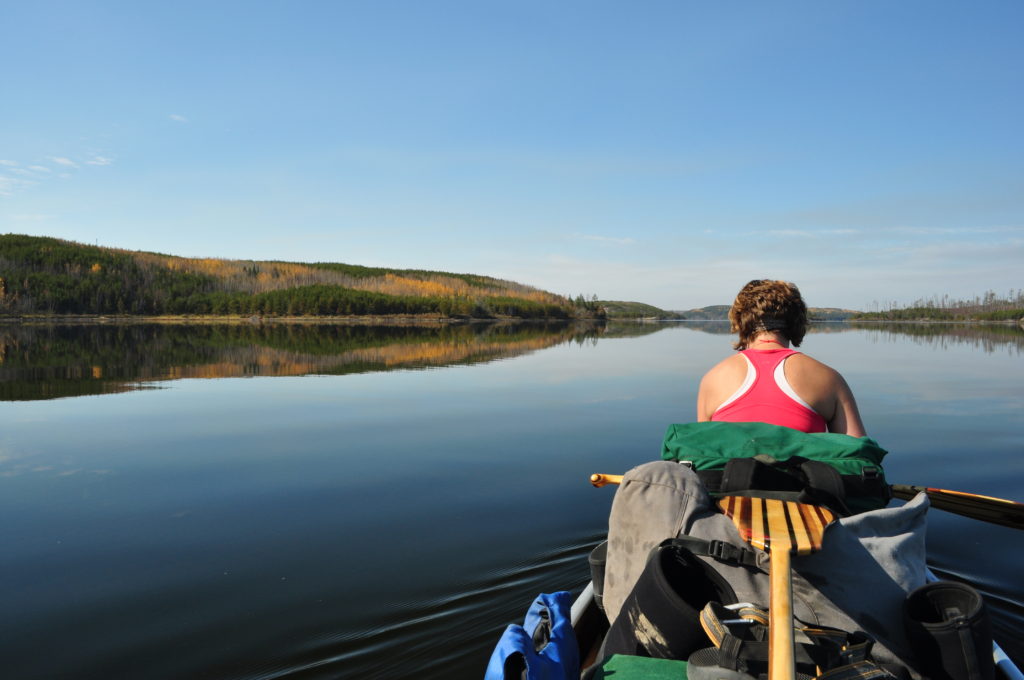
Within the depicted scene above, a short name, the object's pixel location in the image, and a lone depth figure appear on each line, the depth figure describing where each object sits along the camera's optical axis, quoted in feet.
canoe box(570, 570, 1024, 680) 9.53
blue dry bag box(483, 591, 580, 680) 6.63
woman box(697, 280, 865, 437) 10.75
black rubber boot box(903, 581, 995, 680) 6.44
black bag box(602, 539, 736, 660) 6.78
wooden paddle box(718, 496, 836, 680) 5.48
